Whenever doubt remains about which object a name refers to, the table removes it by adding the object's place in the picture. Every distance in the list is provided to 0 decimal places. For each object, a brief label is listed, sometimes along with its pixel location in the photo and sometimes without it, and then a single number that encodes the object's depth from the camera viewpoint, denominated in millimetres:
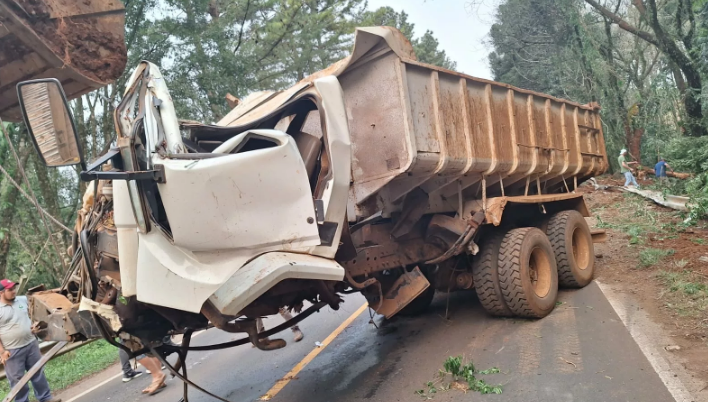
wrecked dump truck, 2811
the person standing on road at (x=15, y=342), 5586
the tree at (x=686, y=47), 12391
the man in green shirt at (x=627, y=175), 16062
